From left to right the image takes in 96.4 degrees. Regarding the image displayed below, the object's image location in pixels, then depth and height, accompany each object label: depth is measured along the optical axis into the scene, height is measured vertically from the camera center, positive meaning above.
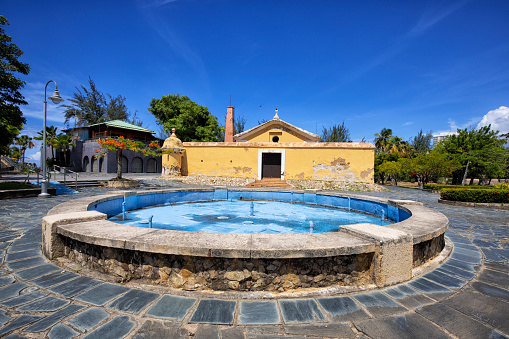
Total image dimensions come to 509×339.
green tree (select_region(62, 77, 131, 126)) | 36.41 +9.08
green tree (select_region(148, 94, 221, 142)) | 30.05 +6.68
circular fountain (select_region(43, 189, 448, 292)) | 2.46 -1.01
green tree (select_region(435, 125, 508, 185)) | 20.67 +2.16
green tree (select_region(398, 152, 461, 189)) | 19.34 +0.70
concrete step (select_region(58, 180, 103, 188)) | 13.27 -1.17
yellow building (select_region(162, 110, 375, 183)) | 16.94 +0.70
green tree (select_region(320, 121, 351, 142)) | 40.56 +6.45
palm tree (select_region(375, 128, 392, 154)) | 39.62 +5.78
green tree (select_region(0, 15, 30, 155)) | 11.55 +4.17
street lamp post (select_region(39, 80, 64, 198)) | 9.40 +0.90
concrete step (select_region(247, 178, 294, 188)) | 16.52 -1.04
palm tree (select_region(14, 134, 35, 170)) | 34.81 +3.13
